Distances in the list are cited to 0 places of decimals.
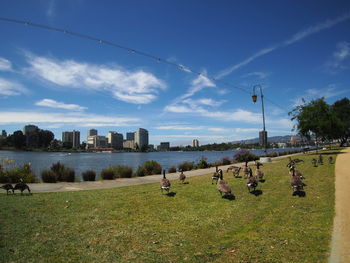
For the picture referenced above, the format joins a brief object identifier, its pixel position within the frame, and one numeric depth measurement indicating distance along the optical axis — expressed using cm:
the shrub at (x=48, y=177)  1653
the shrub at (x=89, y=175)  1861
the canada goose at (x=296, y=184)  1055
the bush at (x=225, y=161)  3080
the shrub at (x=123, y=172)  2025
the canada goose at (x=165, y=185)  1069
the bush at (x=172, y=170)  2513
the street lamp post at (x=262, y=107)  2710
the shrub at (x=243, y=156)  3438
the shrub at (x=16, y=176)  1522
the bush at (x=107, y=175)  1906
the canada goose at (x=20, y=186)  1106
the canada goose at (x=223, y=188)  1036
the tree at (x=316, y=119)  3345
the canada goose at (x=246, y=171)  1439
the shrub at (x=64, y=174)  1736
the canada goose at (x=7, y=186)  1107
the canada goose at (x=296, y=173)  1227
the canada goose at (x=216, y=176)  1307
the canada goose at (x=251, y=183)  1093
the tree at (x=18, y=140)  15155
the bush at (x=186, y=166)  2656
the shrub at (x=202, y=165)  2775
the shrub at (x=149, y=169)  2265
